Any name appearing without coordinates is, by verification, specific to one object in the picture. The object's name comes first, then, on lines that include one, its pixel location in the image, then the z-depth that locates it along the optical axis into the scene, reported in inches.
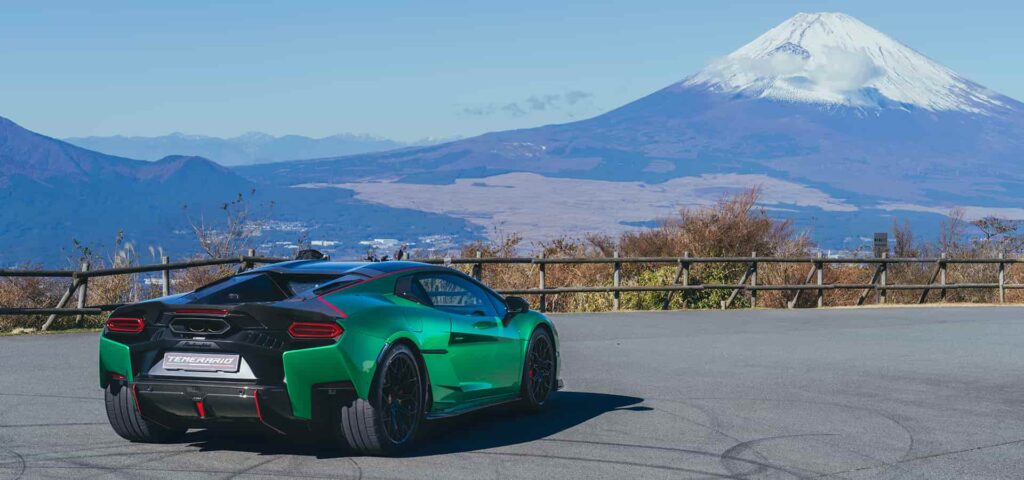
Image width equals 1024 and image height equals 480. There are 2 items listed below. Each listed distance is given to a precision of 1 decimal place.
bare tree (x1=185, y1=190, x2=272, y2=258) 1146.7
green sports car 335.3
